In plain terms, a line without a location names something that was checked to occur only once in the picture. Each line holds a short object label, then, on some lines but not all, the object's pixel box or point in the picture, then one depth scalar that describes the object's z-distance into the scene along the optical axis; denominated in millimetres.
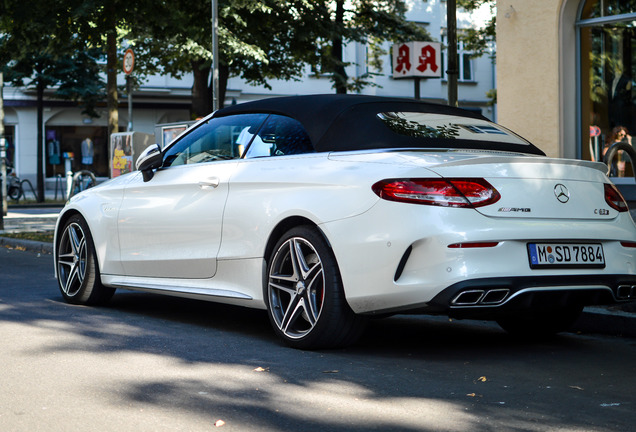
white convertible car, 5164
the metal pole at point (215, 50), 13930
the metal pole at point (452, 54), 14703
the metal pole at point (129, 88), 17250
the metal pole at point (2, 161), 19167
